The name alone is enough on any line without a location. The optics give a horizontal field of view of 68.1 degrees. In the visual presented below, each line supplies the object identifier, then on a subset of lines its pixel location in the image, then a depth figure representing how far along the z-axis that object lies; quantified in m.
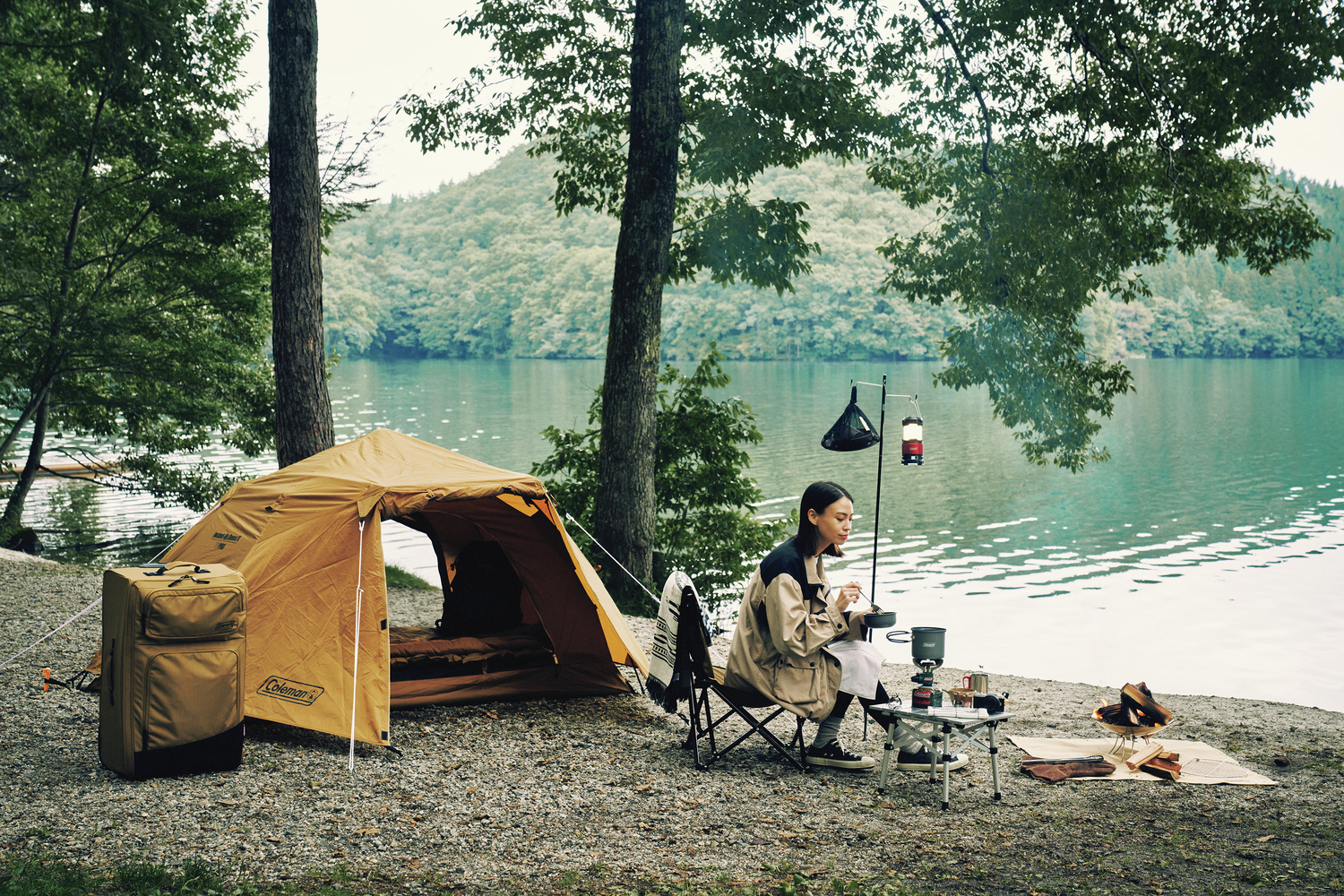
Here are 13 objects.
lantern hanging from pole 7.40
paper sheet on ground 5.21
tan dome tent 5.47
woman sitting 5.03
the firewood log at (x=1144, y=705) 5.34
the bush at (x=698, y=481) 11.52
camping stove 4.95
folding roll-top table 4.75
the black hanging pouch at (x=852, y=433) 7.02
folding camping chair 5.26
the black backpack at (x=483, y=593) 6.94
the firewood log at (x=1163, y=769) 5.14
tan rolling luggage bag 4.59
